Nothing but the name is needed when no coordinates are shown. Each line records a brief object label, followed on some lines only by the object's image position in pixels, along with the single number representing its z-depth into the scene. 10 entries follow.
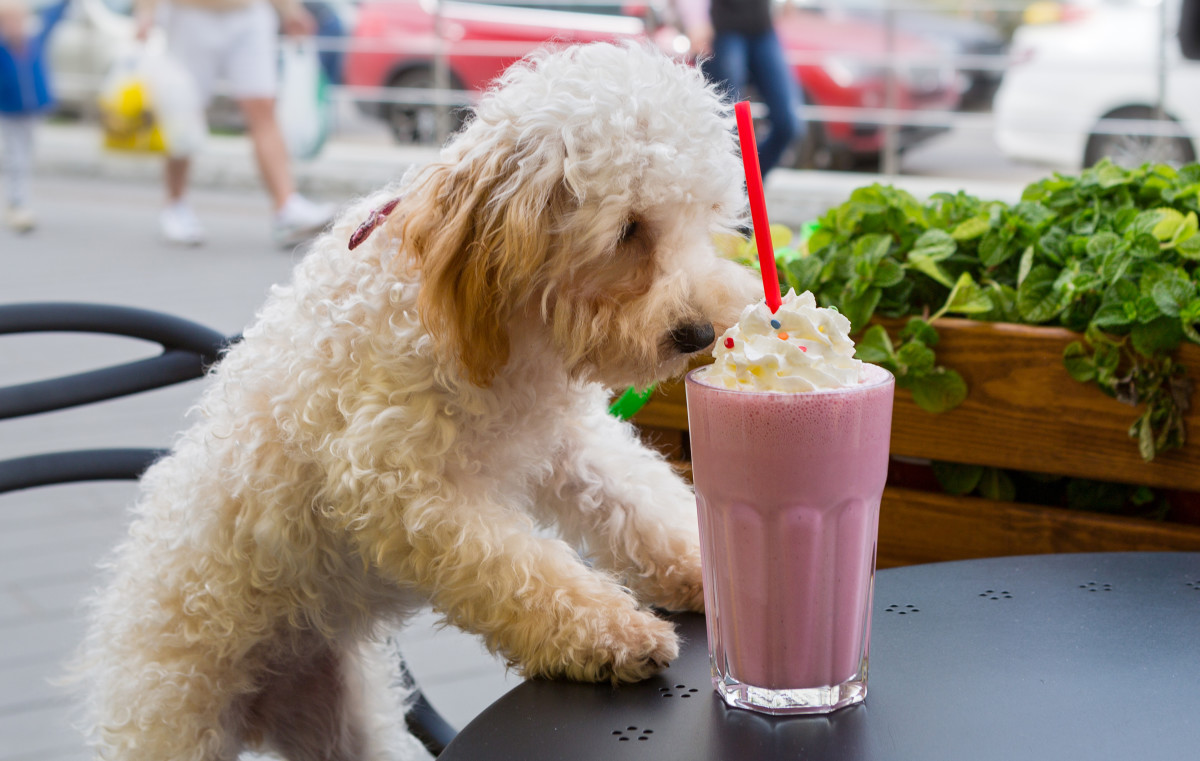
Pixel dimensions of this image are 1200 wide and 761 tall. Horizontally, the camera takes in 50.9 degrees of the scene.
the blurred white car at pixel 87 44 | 11.91
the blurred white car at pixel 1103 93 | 6.52
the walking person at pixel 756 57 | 6.23
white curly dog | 1.34
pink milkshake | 1.04
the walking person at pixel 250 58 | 6.71
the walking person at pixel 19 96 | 7.33
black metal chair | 1.66
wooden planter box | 1.91
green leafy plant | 1.84
